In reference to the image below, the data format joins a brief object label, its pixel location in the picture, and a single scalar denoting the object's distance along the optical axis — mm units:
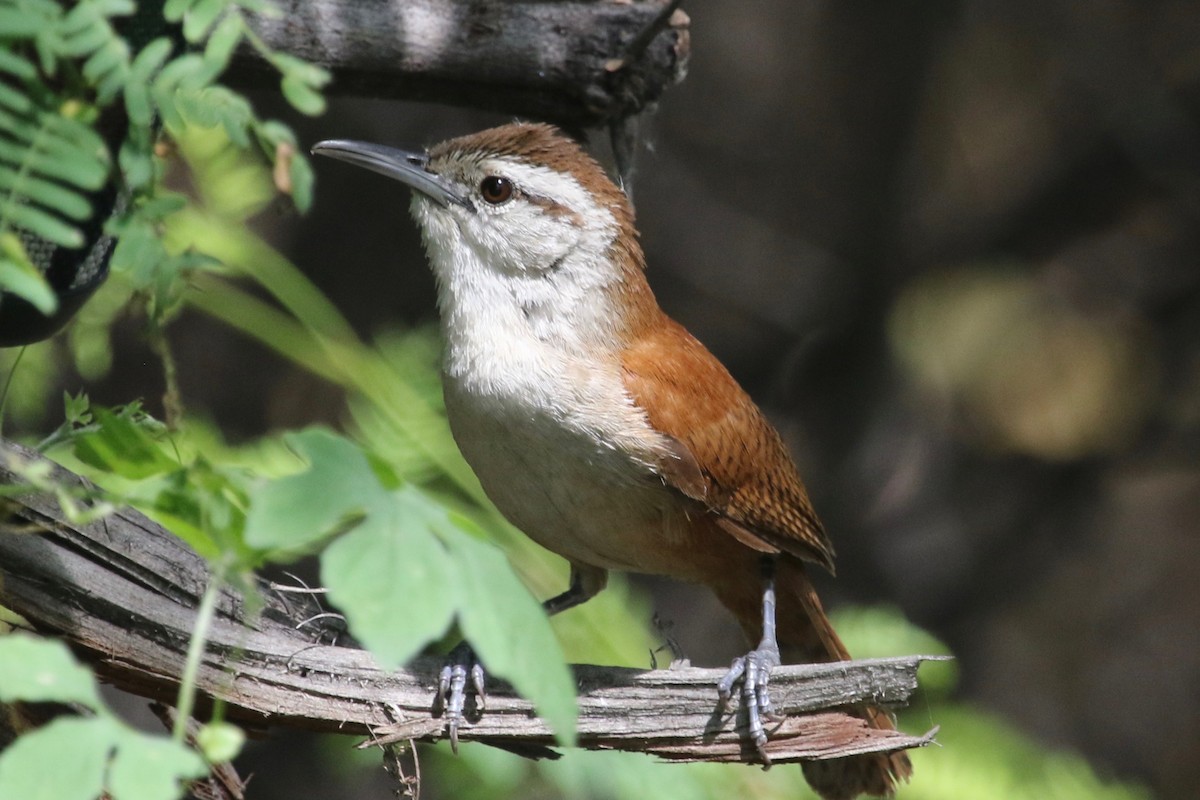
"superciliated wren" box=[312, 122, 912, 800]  3318
